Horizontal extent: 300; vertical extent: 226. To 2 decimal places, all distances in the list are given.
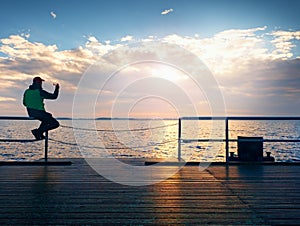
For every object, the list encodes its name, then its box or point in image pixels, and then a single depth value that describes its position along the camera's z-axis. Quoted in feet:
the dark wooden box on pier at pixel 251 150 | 24.98
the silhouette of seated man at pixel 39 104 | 21.79
